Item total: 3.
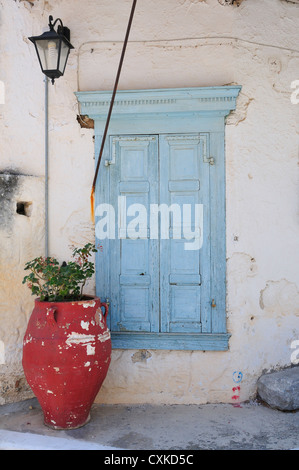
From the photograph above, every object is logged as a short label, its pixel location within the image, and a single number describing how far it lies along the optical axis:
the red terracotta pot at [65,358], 3.38
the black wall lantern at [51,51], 3.68
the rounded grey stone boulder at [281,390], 3.76
